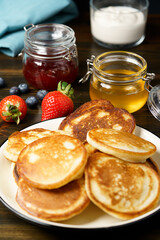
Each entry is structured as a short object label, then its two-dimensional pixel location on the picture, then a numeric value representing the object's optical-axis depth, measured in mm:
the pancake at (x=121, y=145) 713
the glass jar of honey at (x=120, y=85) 877
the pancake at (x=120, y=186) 677
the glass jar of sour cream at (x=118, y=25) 1063
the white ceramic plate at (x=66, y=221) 675
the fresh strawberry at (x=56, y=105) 874
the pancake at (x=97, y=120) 807
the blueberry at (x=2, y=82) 991
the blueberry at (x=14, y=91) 970
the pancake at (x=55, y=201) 675
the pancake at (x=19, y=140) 755
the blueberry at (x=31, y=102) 937
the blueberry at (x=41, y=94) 951
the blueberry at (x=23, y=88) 976
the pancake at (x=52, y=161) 685
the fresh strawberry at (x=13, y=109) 876
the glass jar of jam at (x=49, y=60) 938
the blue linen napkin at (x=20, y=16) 1103
